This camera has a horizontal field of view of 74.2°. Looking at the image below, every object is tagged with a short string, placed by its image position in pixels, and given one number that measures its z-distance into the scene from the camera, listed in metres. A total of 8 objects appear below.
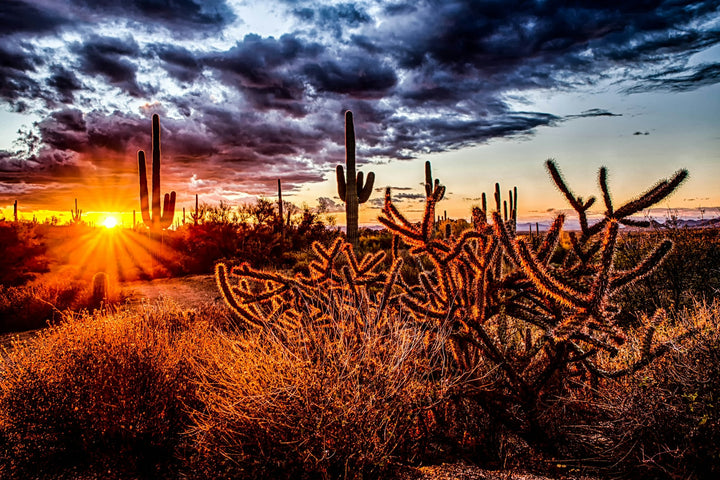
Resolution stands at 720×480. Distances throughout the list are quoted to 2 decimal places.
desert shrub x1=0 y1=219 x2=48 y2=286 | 15.38
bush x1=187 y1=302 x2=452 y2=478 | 2.72
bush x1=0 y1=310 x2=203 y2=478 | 3.74
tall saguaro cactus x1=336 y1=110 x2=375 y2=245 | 15.25
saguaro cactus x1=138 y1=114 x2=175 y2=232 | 22.67
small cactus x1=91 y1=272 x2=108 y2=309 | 12.97
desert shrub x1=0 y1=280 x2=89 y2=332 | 11.57
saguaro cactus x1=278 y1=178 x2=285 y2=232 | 35.39
